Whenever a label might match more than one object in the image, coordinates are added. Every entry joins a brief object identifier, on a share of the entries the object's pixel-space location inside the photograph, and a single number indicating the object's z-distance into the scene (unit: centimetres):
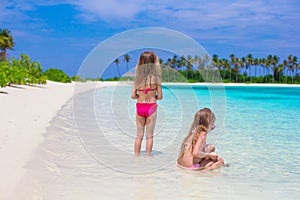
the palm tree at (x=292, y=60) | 11356
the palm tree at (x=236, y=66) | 11248
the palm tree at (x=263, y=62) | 11512
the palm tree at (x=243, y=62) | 11356
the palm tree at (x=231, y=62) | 11269
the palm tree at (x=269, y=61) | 11444
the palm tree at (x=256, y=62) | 11444
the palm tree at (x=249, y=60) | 11400
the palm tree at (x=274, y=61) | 11444
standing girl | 603
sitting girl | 570
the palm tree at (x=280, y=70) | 11444
